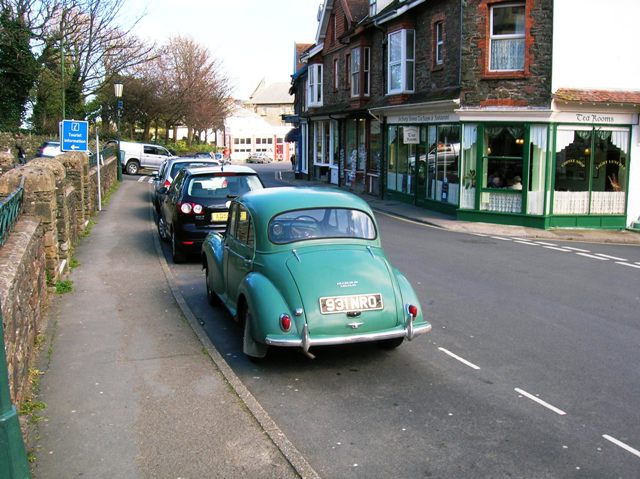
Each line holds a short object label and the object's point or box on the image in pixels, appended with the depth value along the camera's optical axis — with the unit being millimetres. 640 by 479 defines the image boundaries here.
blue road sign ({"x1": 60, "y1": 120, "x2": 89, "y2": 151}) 18561
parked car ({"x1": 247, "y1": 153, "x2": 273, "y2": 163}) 79162
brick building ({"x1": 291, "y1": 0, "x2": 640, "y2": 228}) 19828
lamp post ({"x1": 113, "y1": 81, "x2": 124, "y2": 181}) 33722
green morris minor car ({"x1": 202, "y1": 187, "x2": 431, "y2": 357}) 6461
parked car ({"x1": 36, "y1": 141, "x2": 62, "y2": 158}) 30203
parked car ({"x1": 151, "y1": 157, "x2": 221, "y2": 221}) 19344
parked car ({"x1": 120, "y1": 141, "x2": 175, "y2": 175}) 41875
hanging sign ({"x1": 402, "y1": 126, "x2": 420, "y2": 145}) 24938
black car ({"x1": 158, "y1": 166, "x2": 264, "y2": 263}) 12555
